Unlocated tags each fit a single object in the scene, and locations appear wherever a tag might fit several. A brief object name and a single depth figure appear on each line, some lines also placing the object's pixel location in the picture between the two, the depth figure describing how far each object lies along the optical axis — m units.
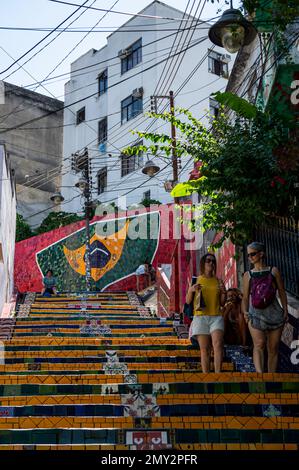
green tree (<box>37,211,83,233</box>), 28.06
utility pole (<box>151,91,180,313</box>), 15.27
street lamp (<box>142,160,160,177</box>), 19.68
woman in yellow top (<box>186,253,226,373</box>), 7.38
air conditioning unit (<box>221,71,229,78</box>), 30.42
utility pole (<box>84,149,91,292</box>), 22.24
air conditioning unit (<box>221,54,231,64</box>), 30.77
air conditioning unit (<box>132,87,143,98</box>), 30.24
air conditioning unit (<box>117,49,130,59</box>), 31.91
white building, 29.25
